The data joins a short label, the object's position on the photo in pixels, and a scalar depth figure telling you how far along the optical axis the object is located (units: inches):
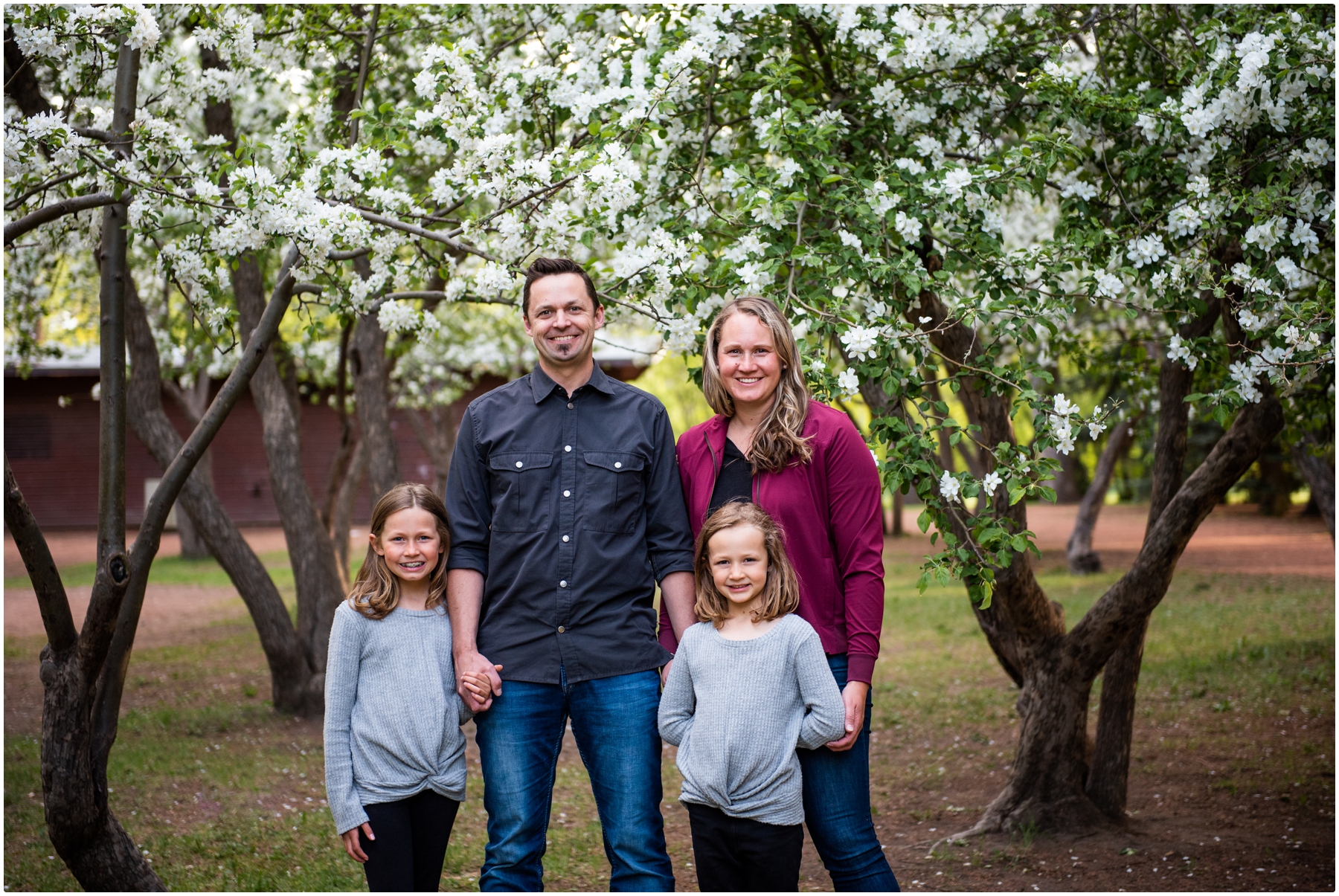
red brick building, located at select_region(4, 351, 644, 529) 999.0
